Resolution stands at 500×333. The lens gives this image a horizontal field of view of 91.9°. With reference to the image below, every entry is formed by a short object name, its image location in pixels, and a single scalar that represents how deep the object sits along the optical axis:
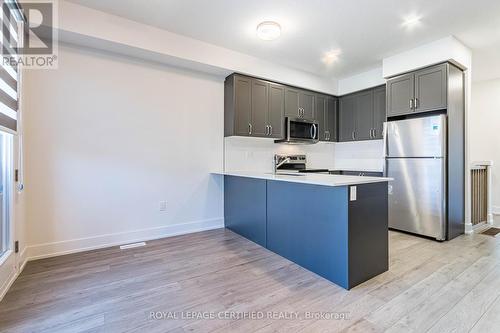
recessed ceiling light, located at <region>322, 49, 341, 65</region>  3.71
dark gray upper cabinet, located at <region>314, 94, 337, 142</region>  4.81
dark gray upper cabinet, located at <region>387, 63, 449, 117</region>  3.31
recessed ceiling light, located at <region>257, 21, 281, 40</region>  2.82
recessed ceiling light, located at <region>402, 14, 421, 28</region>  2.76
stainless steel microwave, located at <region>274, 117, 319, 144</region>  4.30
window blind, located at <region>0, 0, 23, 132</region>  1.95
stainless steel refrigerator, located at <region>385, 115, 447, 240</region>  3.25
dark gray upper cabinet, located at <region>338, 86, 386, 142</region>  4.39
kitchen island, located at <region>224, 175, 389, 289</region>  2.06
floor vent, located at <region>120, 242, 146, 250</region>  3.03
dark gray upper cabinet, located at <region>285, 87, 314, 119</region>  4.34
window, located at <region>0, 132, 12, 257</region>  2.10
